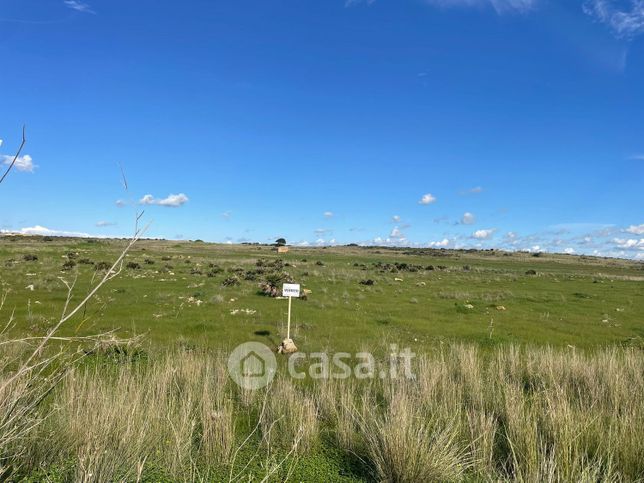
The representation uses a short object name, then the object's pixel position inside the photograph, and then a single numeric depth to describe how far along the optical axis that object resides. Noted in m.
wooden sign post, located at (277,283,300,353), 13.88
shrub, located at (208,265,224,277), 35.67
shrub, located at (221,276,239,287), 29.54
